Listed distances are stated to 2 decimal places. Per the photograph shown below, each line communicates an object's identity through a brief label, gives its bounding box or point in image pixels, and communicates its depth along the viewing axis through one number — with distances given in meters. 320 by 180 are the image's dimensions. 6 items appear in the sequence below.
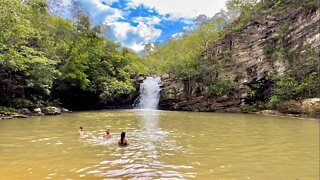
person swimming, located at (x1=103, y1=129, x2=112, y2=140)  7.90
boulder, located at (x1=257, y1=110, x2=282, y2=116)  17.41
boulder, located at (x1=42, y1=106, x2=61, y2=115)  16.78
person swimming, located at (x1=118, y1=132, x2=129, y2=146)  6.96
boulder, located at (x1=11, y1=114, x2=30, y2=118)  14.55
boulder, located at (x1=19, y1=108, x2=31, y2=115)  15.79
